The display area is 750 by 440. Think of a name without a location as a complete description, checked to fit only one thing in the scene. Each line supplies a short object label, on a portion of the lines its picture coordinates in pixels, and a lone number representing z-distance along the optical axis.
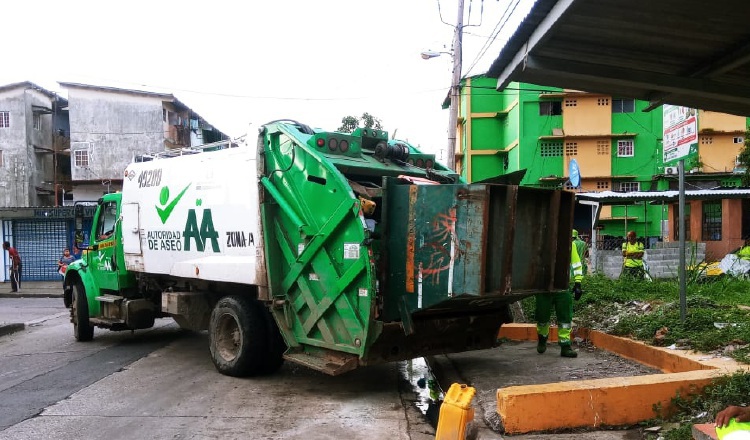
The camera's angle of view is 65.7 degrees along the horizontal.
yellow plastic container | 3.59
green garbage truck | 5.07
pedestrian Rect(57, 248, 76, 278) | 19.60
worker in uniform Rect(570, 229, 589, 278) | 8.12
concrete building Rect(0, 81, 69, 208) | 30.27
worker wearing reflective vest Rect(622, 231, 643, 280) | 11.64
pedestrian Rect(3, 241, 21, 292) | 20.22
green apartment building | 33.25
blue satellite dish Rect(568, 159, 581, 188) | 13.18
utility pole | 12.79
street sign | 7.14
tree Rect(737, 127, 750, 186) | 22.83
